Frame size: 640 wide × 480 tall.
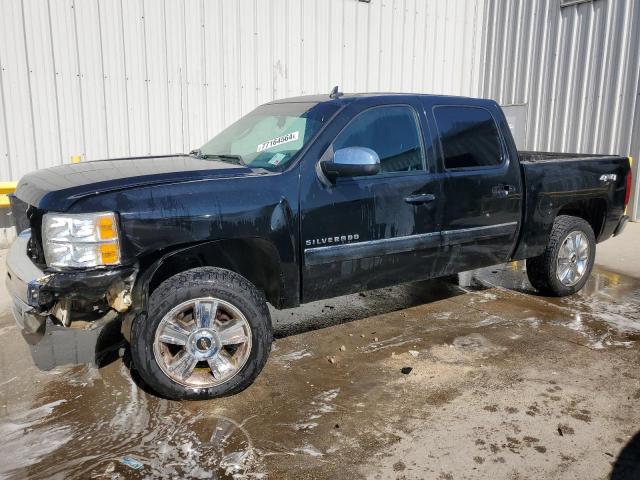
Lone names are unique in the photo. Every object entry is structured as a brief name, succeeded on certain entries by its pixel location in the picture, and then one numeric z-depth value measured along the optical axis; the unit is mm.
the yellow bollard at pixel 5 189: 6344
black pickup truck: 2902
